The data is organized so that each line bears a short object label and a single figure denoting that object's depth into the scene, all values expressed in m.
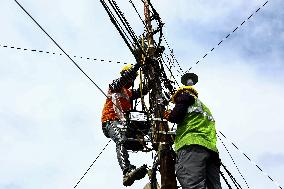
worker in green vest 5.02
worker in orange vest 7.45
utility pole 6.42
